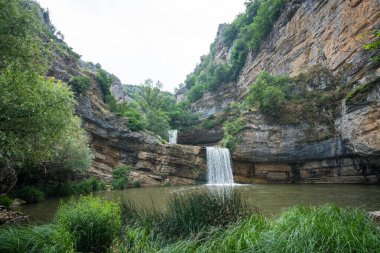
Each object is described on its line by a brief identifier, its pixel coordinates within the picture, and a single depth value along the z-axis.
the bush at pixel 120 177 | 22.68
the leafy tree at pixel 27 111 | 7.36
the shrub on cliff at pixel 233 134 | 26.86
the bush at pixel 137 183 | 24.61
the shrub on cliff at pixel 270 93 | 26.58
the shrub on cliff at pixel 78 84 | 26.75
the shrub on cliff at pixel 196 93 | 50.56
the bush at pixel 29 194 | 13.27
